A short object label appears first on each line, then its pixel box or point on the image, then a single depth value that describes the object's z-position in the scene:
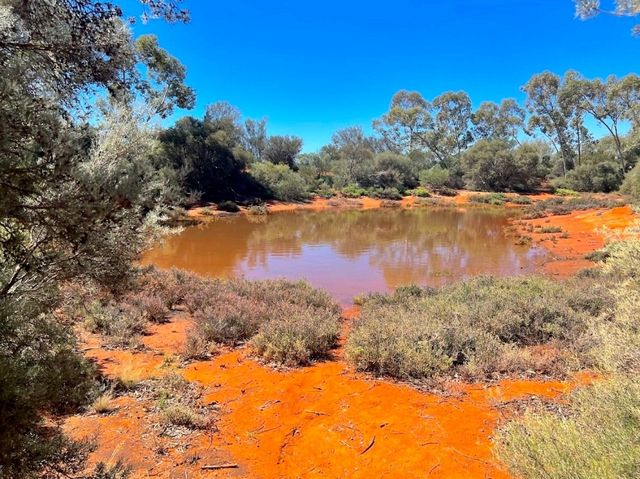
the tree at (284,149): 50.47
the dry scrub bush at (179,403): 4.11
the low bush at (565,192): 40.30
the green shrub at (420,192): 44.30
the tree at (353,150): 47.94
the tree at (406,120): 56.97
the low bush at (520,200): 38.03
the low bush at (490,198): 38.69
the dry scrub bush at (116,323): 6.29
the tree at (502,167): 45.31
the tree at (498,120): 57.59
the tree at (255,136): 54.28
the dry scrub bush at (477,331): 5.08
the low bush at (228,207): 30.91
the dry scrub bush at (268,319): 5.93
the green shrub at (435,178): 47.31
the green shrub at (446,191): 45.28
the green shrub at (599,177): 41.06
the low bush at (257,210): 30.92
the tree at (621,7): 5.17
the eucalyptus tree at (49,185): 2.28
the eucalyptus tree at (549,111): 43.03
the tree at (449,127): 57.69
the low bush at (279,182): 38.50
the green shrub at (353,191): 43.25
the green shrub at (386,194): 43.34
